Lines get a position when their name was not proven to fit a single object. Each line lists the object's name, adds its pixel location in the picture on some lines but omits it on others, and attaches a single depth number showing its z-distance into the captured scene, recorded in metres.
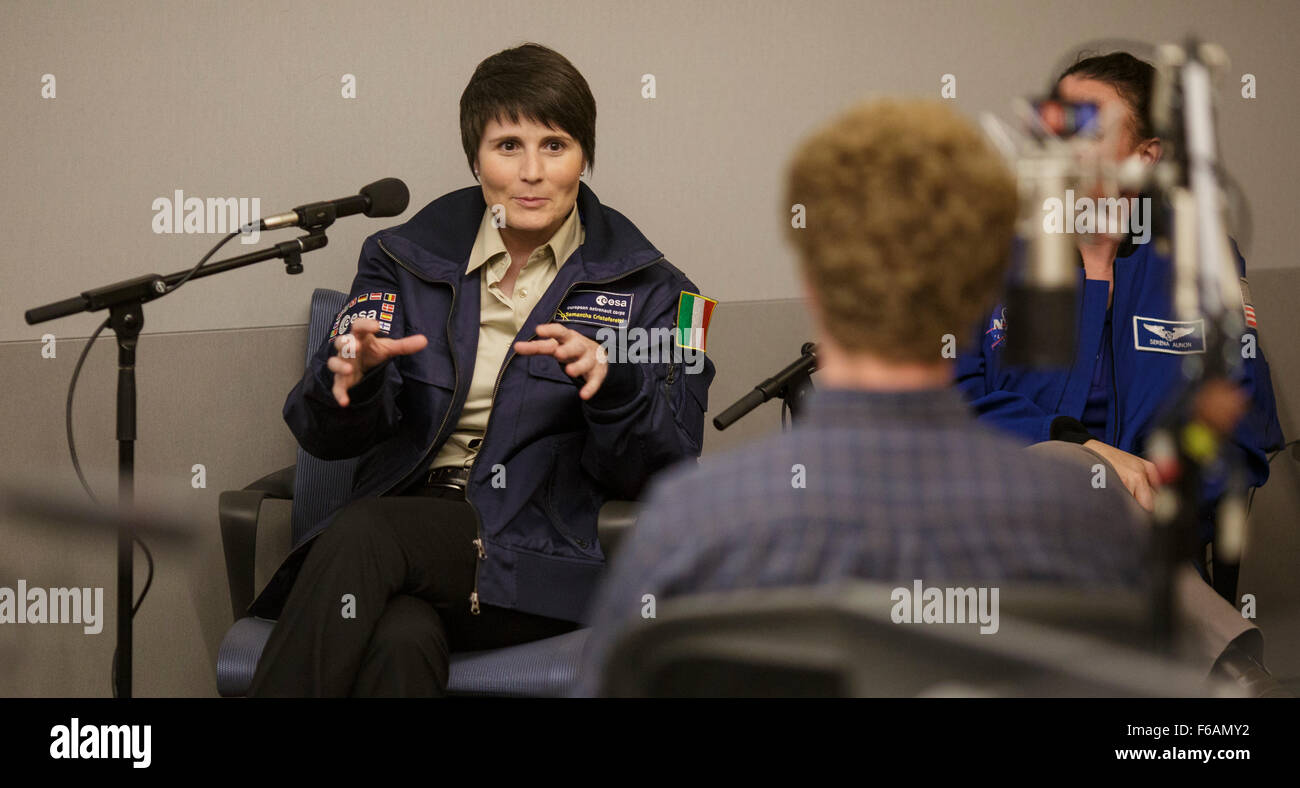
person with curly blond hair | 2.48
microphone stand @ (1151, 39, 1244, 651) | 2.93
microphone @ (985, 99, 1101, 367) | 2.92
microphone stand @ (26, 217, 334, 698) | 3.55
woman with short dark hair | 3.55
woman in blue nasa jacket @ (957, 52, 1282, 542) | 3.76
